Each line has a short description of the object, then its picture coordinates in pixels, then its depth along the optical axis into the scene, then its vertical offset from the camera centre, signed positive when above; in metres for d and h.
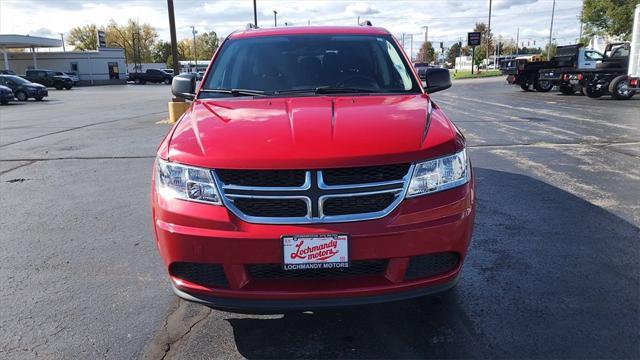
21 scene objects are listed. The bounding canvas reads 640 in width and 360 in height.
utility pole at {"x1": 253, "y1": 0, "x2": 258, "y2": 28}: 32.98 +3.43
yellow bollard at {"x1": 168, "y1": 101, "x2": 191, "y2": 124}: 13.66 -1.15
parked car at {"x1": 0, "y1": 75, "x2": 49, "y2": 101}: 28.64 -1.07
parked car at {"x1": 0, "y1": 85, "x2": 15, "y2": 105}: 25.55 -1.30
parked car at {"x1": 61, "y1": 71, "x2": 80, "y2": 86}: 57.43 -0.92
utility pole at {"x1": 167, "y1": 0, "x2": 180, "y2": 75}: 14.29 +0.98
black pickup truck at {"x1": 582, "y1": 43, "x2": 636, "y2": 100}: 20.30 -0.60
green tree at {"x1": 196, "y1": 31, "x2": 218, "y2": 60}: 121.12 +5.44
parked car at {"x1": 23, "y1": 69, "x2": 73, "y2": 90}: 44.28 -0.88
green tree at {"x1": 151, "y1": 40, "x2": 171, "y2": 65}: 107.06 +2.92
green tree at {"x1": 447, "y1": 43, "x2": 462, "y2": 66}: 113.78 +1.86
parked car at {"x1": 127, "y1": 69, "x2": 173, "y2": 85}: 59.72 -1.12
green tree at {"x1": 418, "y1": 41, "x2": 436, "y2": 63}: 113.75 +2.34
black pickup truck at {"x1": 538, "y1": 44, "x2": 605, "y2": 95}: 21.83 -0.27
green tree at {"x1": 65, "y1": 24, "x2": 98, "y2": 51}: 98.38 +5.95
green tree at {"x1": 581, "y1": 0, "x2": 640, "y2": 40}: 42.44 +3.77
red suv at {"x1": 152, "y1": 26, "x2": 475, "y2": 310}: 2.41 -0.72
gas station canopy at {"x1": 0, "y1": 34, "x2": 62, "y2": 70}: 52.69 +2.96
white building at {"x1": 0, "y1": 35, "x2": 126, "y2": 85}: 64.56 +0.72
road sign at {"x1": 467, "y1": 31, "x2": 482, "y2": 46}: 50.16 +2.34
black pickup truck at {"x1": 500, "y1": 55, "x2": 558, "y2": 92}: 25.39 -0.68
